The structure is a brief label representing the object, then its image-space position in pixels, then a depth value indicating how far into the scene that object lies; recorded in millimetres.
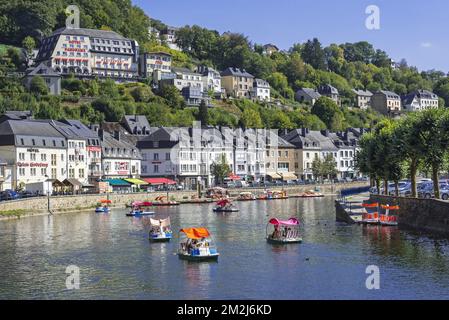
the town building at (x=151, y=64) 194788
